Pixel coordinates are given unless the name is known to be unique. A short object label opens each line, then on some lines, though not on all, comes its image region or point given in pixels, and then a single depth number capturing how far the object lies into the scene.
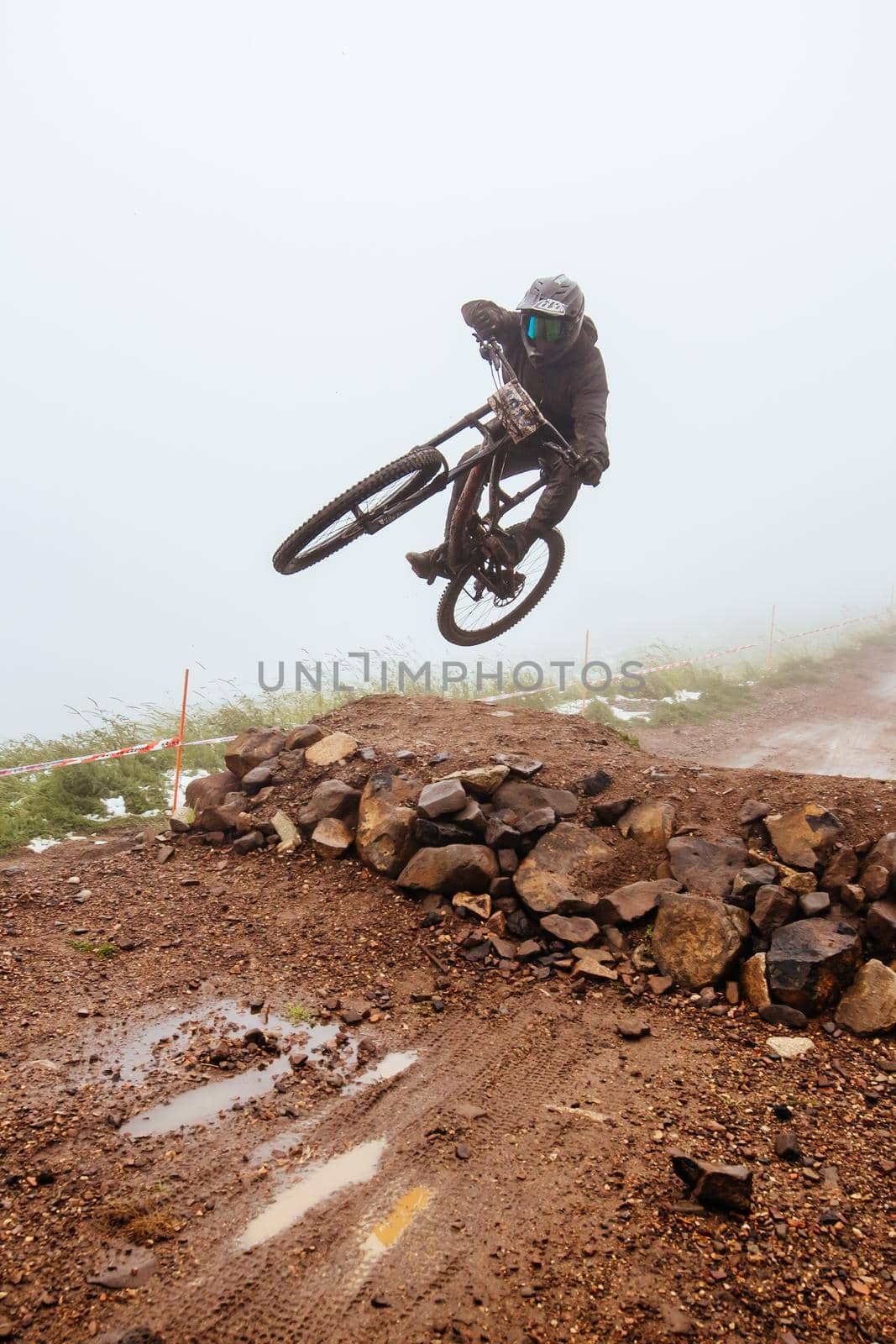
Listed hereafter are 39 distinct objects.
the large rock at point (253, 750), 7.82
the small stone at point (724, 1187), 3.05
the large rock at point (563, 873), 5.44
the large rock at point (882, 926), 4.68
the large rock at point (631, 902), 5.36
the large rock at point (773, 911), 4.92
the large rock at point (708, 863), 5.41
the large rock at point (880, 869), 4.89
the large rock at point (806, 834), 5.31
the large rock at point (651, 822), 6.02
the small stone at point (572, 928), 5.27
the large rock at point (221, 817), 7.12
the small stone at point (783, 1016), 4.47
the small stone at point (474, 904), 5.57
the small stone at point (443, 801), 6.11
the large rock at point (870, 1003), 4.31
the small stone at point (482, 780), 6.46
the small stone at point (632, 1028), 4.45
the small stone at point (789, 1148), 3.41
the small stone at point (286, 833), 6.68
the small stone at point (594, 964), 5.01
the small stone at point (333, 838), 6.45
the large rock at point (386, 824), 6.18
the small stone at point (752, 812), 5.83
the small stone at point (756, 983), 4.62
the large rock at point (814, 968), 4.52
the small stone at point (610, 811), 6.27
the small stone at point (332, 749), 7.39
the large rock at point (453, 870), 5.76
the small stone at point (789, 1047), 4.21
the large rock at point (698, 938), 4.85
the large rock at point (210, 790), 7.58
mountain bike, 6.19
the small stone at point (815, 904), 4.88
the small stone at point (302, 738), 7.79
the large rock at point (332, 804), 6.73
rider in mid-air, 6.60
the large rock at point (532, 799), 6.36
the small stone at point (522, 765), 6.68
